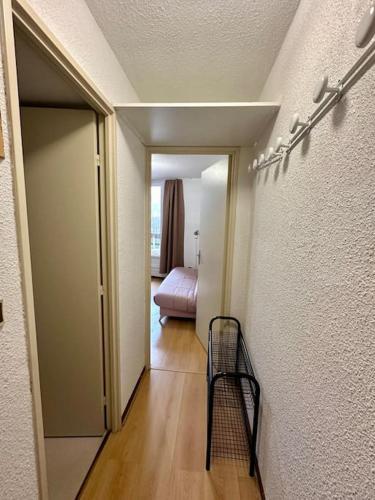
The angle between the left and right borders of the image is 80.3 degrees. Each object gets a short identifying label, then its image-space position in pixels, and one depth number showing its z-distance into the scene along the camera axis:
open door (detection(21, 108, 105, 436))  1.27
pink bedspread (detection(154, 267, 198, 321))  3.13
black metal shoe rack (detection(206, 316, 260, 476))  1.35
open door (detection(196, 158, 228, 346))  2.12
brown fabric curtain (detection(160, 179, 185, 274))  5.04
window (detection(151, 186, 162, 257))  5.39
